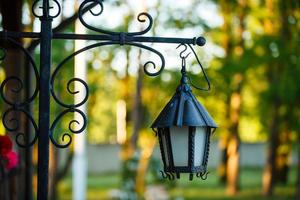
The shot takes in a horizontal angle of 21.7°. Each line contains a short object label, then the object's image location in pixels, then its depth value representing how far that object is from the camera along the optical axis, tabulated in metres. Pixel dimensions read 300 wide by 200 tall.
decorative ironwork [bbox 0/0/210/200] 4.31
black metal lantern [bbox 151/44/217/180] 4.37
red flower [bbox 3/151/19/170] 6.33
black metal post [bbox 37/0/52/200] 4.30
